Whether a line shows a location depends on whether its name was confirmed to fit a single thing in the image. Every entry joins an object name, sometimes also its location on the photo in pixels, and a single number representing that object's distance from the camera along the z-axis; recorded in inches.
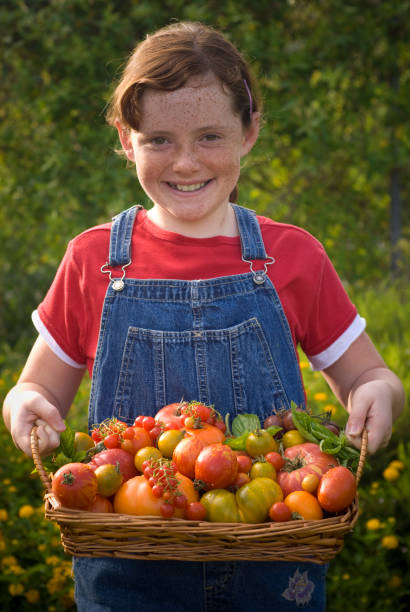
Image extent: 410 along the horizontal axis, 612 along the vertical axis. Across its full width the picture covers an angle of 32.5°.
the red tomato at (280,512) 56.4
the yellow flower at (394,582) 107.0
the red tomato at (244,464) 61.4
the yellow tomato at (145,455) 60.9
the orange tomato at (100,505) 57.9
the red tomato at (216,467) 57.7
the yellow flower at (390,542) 105.3
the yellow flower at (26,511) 107.1
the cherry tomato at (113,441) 63.2
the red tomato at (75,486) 55.7
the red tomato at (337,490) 57.2
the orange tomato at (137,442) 62.4
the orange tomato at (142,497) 56.3
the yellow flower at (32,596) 101.7
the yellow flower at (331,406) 125.5
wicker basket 53.5
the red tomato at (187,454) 60.2
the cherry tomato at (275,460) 62.5
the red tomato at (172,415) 65.2
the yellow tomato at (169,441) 62.4
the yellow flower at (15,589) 100.7
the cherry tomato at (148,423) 65.7
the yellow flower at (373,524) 106.1
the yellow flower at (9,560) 103.3
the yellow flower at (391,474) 112.3
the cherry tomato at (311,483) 59.5
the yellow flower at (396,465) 114.3
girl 67.2
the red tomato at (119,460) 61.2
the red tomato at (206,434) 61.7
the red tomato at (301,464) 60.6
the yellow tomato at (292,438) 65.9
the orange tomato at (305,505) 57.4
